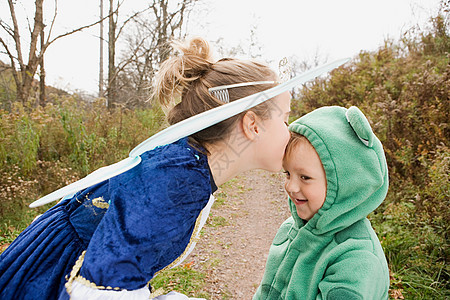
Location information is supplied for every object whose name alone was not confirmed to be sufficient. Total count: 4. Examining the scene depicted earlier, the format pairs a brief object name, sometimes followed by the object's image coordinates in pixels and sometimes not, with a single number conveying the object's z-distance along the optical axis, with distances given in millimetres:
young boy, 557
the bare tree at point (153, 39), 8667
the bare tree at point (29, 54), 4297
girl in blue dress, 458
